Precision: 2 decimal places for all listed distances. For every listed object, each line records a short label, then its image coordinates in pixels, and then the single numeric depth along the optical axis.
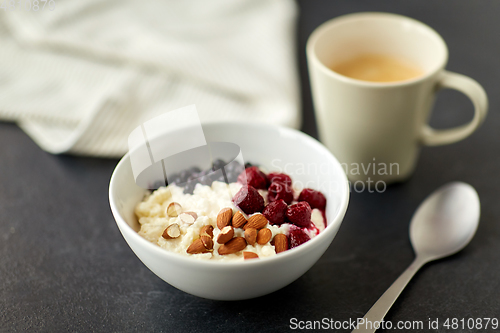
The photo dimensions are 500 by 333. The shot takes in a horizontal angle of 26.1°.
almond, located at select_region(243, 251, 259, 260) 0.66
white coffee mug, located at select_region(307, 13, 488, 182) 0.76
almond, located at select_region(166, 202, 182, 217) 0.70
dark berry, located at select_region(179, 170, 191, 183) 0.73
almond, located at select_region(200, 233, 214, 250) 0.67
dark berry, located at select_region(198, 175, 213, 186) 0.72
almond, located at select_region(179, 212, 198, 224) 0.68
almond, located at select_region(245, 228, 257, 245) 0.67
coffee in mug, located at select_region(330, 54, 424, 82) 0.81
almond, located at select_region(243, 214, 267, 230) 0.68
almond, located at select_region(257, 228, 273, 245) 0.67
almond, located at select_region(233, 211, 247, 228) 0.68
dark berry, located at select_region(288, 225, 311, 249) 0.68
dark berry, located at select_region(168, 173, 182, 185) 0.73
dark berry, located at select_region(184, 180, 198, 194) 0.71
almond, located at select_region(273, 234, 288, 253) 0.67
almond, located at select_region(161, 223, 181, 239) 0.68
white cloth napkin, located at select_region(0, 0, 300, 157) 0.85
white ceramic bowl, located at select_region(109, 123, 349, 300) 0.65
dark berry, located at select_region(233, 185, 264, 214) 0.69
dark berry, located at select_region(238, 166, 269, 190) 0.71
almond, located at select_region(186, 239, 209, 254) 0.66
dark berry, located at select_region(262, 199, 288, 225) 0.69
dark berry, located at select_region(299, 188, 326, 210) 0.71
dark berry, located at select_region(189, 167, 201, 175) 0.74
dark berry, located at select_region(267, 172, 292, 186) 0.72
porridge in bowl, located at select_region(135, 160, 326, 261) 0.67
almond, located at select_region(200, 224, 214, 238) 0.67
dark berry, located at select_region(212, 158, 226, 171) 0.74
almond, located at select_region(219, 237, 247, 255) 0.67
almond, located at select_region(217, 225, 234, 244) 0.67
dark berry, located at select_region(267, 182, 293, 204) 0.71
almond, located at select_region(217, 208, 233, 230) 0.68
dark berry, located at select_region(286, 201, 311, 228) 0.69
